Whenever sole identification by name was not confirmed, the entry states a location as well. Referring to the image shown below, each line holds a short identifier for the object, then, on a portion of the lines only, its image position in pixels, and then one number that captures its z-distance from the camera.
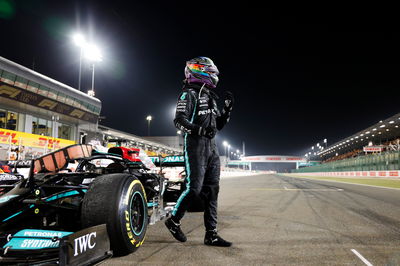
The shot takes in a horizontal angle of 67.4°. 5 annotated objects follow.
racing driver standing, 3.37
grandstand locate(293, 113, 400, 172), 21.98
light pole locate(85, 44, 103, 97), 29.44
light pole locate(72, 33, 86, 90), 28.99
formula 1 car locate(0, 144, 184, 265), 2.02
